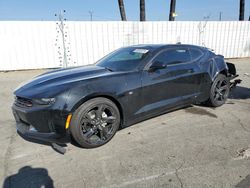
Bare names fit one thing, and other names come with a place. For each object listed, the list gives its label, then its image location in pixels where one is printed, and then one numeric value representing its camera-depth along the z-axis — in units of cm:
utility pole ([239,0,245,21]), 1568
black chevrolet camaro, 289
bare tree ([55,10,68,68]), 988
